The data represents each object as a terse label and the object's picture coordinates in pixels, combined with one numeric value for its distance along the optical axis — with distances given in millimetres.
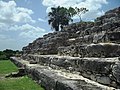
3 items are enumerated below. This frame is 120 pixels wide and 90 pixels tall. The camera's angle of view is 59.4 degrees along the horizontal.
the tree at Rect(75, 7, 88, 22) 26451
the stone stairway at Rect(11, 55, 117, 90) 2722
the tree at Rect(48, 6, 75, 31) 27942
